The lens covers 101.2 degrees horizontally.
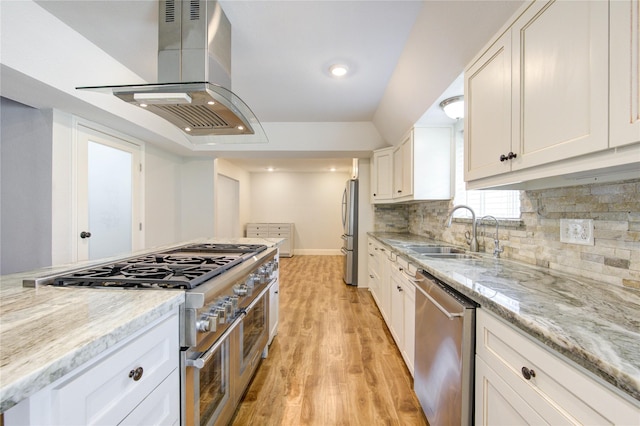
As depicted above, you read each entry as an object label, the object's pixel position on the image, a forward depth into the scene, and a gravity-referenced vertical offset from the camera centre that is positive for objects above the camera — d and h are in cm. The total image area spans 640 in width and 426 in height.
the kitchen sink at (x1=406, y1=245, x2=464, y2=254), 237 -32
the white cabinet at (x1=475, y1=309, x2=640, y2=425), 58 -47
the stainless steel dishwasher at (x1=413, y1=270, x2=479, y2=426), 108 -66
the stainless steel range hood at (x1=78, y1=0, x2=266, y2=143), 145 +91
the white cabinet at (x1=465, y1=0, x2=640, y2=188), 74 +44
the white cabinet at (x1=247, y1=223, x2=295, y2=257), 713 -50
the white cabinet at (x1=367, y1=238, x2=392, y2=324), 266 -74
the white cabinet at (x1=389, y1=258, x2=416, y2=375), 184 -74
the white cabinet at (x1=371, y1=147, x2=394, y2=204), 356 +55
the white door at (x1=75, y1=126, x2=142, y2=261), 255 +18
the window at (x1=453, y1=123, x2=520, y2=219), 180 +12
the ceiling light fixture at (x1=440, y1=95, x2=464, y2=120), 200 +84
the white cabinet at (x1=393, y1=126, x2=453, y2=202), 257 +50
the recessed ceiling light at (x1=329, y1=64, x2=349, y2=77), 230 +128
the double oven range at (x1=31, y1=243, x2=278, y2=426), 99 -43
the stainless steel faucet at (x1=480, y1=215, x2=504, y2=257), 178 -23
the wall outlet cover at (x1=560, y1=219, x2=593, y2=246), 119 -8
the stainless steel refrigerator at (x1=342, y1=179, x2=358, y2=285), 439 -35
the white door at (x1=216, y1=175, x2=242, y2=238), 596 +13
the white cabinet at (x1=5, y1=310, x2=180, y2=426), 54 -45
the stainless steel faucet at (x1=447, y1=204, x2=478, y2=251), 202 -18
